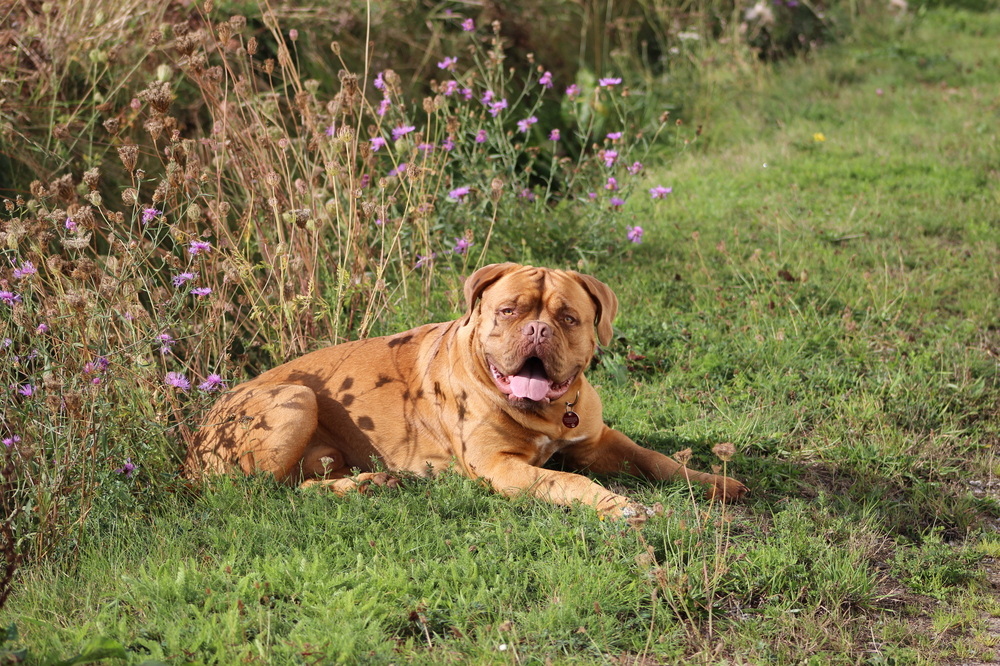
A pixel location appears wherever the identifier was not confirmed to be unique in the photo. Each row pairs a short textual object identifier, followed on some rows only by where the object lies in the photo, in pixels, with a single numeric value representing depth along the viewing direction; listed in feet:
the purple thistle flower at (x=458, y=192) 36.88
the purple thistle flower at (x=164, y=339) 25.38
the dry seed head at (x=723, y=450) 21.36
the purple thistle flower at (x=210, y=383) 27.12
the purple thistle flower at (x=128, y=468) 25.68
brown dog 26.18
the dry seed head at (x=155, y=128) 27.17
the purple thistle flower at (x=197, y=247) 27.66
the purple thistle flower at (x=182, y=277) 26.23
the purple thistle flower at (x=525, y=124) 39.92
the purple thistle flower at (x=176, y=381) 25.64
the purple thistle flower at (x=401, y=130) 35.42
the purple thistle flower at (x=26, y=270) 24.88
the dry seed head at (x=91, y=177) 26.04
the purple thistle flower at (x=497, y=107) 38.63
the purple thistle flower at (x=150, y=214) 26.25
